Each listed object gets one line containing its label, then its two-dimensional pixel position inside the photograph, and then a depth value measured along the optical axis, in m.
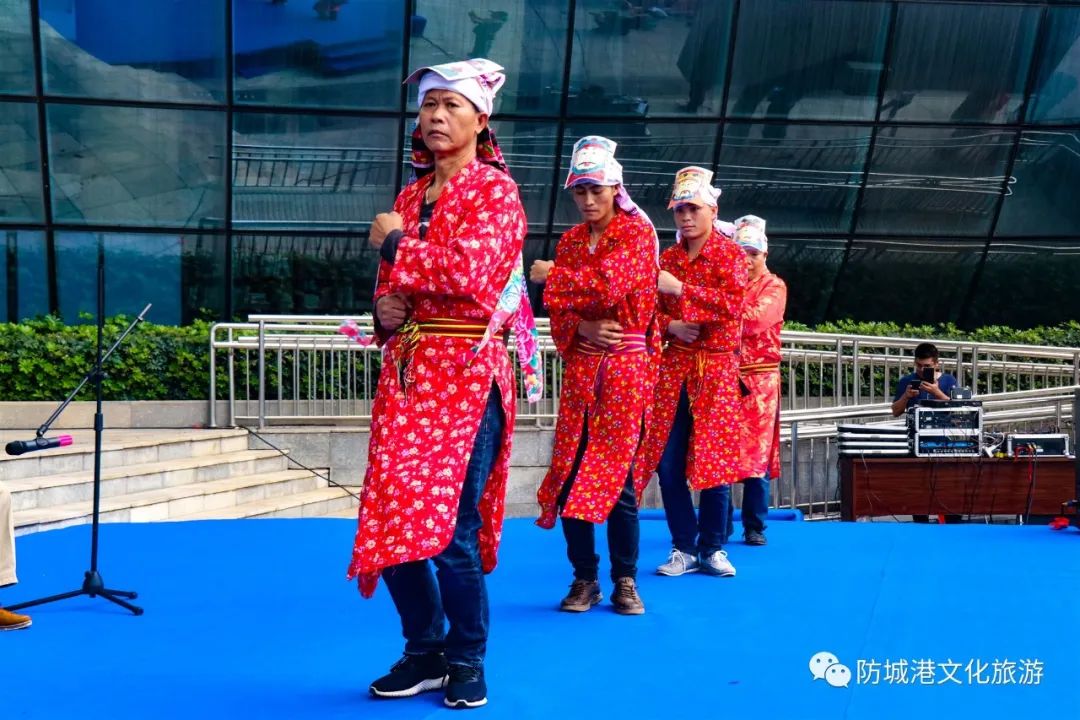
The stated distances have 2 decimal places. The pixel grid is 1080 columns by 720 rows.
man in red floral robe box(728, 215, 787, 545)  8.41
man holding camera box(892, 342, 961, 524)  11.30
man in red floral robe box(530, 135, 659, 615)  6.16
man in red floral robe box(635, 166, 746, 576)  7.23
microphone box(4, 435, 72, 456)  6.02
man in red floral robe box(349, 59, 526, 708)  4.47
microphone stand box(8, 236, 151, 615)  6.29
